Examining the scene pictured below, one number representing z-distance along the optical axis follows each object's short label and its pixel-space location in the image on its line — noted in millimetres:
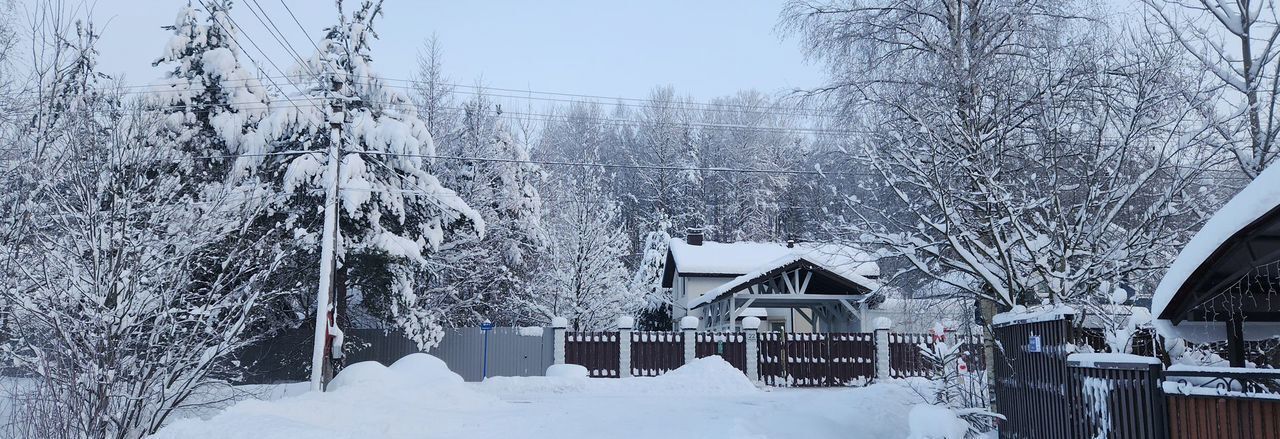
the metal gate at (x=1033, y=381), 7348
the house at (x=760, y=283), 27766
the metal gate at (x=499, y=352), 23656
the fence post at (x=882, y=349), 23422
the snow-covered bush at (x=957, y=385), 10430
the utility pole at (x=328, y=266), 15414
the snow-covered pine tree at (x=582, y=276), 33094
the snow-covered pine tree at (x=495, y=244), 28766
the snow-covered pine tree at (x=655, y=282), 42406
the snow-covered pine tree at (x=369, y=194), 20922
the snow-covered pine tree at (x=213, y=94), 21641
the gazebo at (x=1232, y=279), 4926
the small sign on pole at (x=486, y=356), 22891
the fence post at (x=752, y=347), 23062
